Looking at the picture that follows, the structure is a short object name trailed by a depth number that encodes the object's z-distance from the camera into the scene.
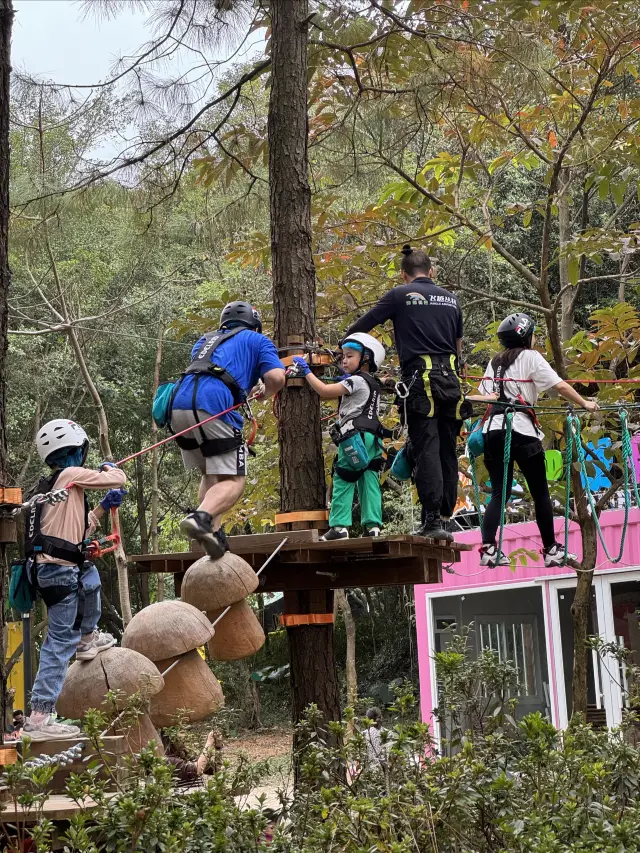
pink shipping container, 13.26
